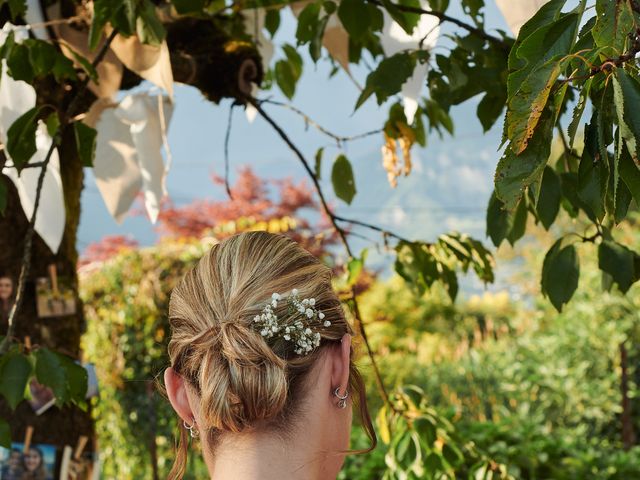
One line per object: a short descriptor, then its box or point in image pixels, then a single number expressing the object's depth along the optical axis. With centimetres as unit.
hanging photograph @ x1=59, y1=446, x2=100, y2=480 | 172
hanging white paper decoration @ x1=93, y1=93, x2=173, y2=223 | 162
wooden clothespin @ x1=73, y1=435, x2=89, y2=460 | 175
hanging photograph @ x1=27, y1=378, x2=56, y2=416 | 169
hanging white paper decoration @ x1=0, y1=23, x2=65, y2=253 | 136
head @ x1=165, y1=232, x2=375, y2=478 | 85
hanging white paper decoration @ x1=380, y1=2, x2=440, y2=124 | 136
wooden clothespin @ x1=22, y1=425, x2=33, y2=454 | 169
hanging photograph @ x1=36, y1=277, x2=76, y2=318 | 171
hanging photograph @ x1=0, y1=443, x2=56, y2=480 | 169
